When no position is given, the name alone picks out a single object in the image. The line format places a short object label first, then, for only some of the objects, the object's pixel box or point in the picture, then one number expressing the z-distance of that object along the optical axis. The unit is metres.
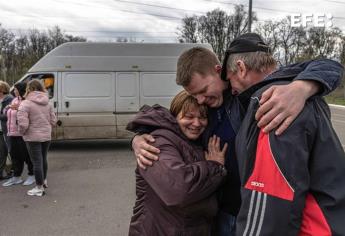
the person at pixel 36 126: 6.27
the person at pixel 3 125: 7.44
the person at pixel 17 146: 7.01
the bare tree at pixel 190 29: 57.84
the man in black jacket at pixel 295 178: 1.26
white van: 10.43
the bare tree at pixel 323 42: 42.91
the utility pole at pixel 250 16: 21.41
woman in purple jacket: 1.81
